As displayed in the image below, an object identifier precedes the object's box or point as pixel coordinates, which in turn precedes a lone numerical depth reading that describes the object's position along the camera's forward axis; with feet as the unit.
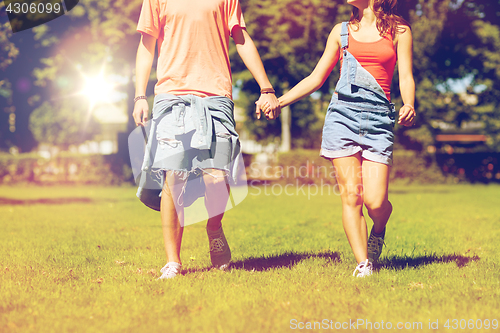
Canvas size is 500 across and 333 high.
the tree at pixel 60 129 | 195.91
